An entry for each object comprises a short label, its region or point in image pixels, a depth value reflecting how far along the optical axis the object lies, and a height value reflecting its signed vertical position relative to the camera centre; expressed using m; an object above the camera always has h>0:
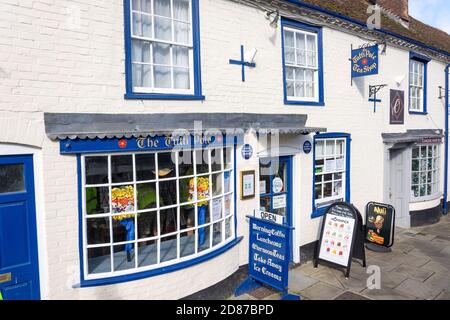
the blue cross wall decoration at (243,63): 6.04 +1.40
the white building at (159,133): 4.07 +0.14
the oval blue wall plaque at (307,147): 7.18 -0.17
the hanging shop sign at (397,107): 9.52 +0.87
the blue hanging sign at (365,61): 7.56 +1.77
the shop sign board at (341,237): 6.61 -1.99
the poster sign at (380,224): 7.85 -2.05
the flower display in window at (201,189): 5.34 -0.77
